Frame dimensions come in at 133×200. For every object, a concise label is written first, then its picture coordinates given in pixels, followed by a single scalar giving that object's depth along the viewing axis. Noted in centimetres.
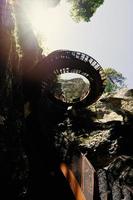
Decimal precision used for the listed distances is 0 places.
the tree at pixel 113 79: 4231
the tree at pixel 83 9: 2533
